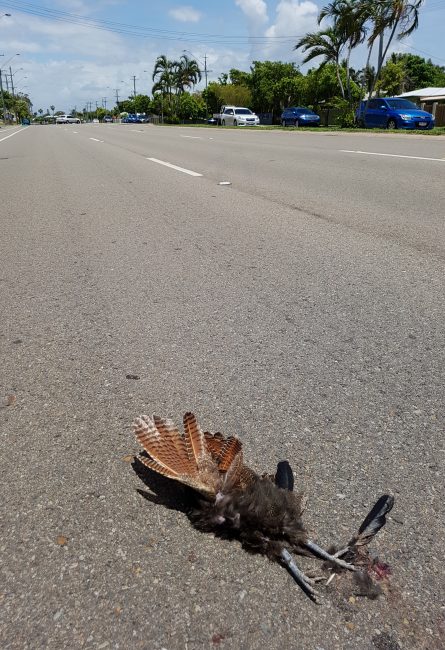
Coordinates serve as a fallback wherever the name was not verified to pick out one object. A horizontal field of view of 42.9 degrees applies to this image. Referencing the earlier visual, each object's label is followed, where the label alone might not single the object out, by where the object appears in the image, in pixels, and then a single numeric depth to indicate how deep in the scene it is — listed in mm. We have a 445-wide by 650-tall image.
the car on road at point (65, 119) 100312
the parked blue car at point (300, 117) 38000
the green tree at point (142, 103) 119188
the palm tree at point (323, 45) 33750
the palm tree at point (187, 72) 76062
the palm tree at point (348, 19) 30681
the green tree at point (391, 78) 56222
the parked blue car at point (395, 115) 25062
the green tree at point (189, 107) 75438
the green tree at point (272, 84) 59469
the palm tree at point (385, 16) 28391
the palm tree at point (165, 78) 76312
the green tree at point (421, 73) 82500
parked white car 43344
